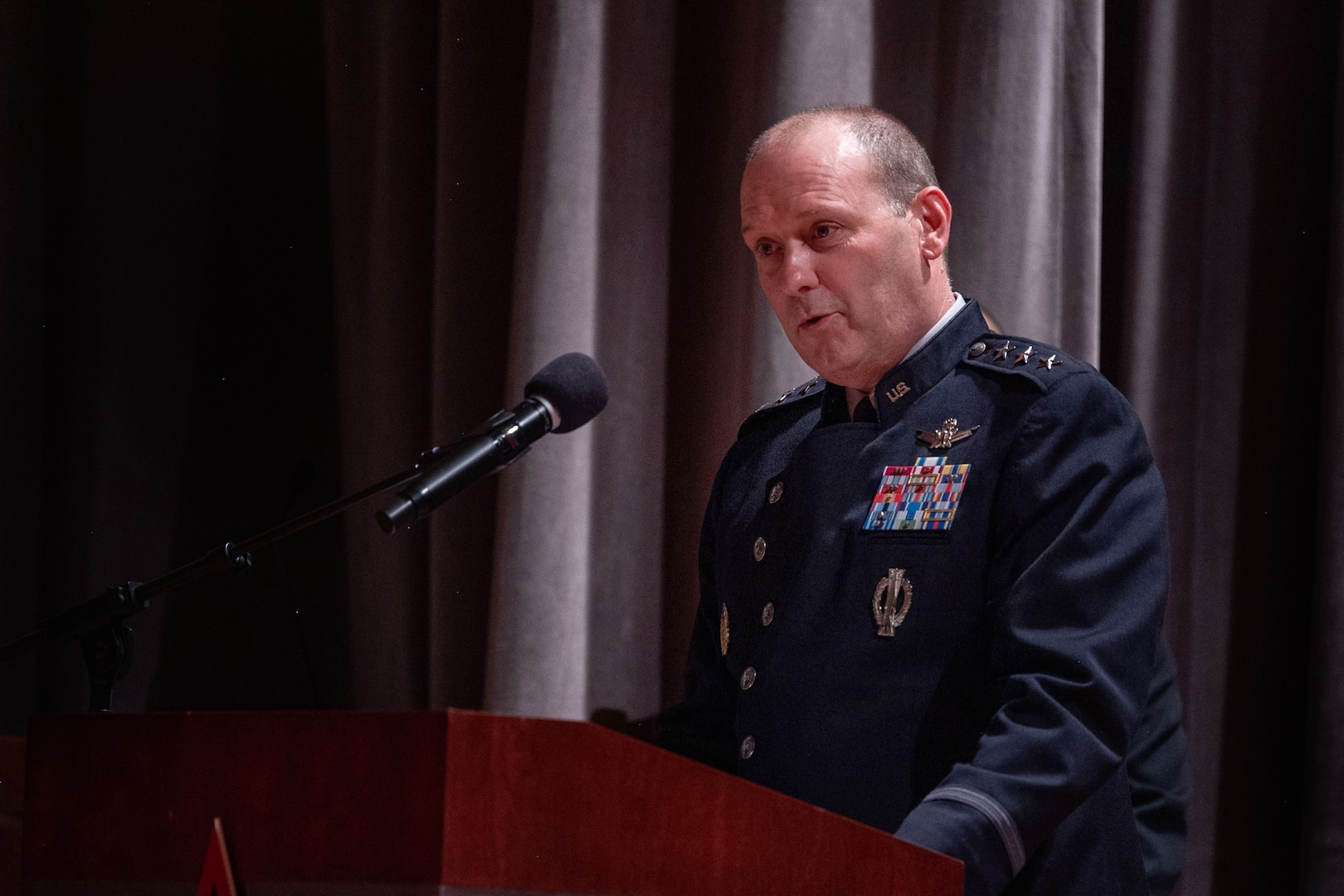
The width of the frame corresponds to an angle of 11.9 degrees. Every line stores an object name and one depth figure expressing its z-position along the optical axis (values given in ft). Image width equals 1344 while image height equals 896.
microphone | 17.52
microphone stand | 17.88
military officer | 17.19
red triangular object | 16.20
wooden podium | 16.07
